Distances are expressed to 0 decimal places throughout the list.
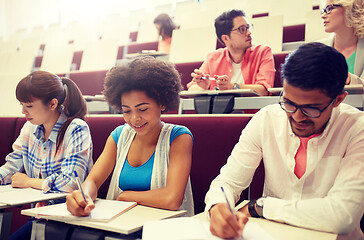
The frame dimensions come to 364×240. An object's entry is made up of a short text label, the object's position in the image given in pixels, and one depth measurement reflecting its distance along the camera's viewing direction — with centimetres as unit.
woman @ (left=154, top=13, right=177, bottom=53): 218
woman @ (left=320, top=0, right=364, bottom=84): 117
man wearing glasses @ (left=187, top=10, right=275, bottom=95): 137
